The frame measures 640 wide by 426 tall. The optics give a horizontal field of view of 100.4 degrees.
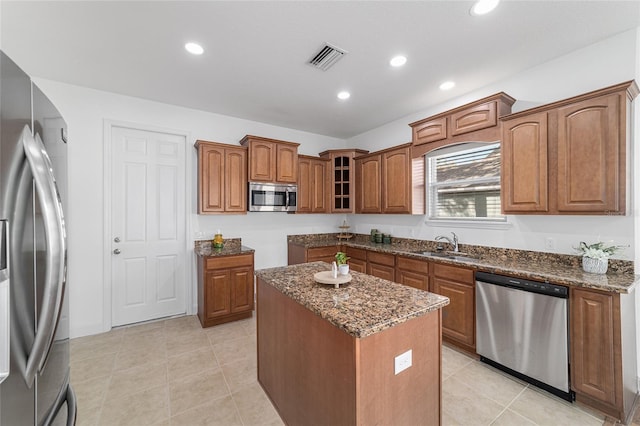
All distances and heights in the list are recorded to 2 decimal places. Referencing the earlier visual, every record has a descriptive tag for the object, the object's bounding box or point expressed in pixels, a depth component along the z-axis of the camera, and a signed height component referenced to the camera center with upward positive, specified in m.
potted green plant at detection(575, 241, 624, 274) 2.14 -0.38
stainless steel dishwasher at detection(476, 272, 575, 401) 2.07 -1.01
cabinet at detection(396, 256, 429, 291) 3.10 -0.74
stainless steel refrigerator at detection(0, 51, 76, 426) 0.84 -0.14
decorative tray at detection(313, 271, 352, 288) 1.77 -0.46
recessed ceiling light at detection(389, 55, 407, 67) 2.59 +1.50
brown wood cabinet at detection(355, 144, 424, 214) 3.81 +0.48
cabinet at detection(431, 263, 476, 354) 2.66 -0.94
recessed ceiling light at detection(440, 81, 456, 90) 3.10 +1.50
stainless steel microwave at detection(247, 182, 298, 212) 3.99 +0.25
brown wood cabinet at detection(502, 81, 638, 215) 2.05 +0.48
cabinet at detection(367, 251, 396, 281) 3.55 -0.74
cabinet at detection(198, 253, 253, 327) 3.38 -0.99
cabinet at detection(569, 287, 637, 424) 1.84 -1.01
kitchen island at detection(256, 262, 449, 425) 1.25 -0.75
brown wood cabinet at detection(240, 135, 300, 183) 3.95 +0.82
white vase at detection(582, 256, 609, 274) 2.15 -0.45
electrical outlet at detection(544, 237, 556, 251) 2.60 -0.32
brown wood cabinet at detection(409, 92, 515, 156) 2.80 +1.03
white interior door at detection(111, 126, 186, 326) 3.41 -0.15
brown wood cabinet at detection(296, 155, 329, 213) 4.57 +0.49
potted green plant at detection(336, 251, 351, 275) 1.91 -0.39
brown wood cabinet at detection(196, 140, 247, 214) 3.63 +0.50
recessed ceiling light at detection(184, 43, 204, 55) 2.38 +1.50
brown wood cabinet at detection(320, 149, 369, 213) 4.78 +0.60
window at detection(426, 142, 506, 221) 3.10 +0.37
